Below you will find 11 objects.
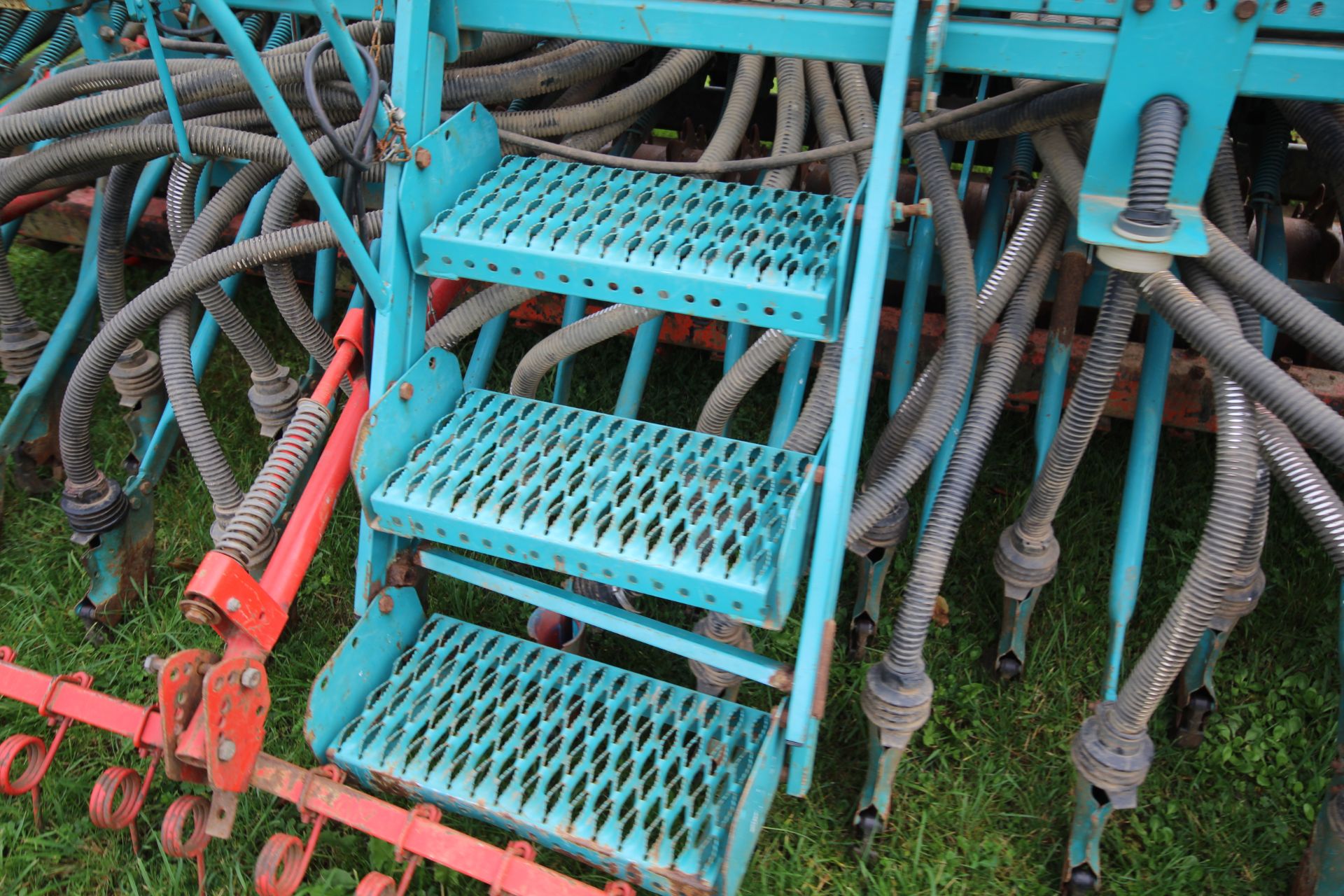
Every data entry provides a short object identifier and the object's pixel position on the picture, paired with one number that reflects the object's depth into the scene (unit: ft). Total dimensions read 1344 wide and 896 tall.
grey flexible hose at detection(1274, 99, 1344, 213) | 7.04
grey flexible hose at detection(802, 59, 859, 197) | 7.67
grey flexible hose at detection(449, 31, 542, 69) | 8.77
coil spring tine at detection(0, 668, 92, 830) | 6.82
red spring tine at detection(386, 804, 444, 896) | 5.90
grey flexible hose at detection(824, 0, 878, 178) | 7.78
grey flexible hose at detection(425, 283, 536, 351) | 7.50
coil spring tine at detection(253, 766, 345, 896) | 6.10
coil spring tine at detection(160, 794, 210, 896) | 6.36
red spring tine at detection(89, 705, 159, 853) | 6.64
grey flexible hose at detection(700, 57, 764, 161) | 8.06
